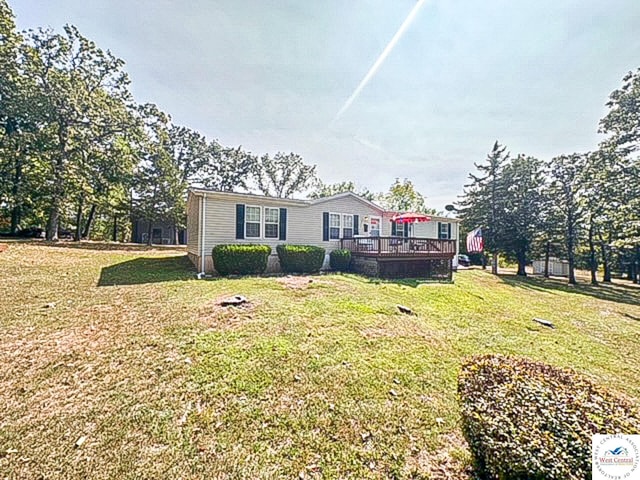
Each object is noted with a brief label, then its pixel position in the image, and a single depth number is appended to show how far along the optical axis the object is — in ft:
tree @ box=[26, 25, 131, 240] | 54.29
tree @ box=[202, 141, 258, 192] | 103.65
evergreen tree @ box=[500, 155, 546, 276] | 70.38
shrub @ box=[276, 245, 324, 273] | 40.45
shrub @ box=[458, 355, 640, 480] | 6.22
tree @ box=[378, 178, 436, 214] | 131.83
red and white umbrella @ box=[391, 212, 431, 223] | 46.56
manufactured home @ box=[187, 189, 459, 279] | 38.32
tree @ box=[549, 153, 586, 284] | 65.31
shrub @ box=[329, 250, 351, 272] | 44.93
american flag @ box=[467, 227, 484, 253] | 54.44
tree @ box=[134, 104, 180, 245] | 76.45
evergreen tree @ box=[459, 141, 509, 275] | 72.38
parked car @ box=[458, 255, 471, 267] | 86.01
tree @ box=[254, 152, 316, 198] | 115.03
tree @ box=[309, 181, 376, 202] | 129.39
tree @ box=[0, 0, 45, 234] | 53.21
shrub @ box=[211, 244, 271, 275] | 35.40
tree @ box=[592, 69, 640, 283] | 46.19
